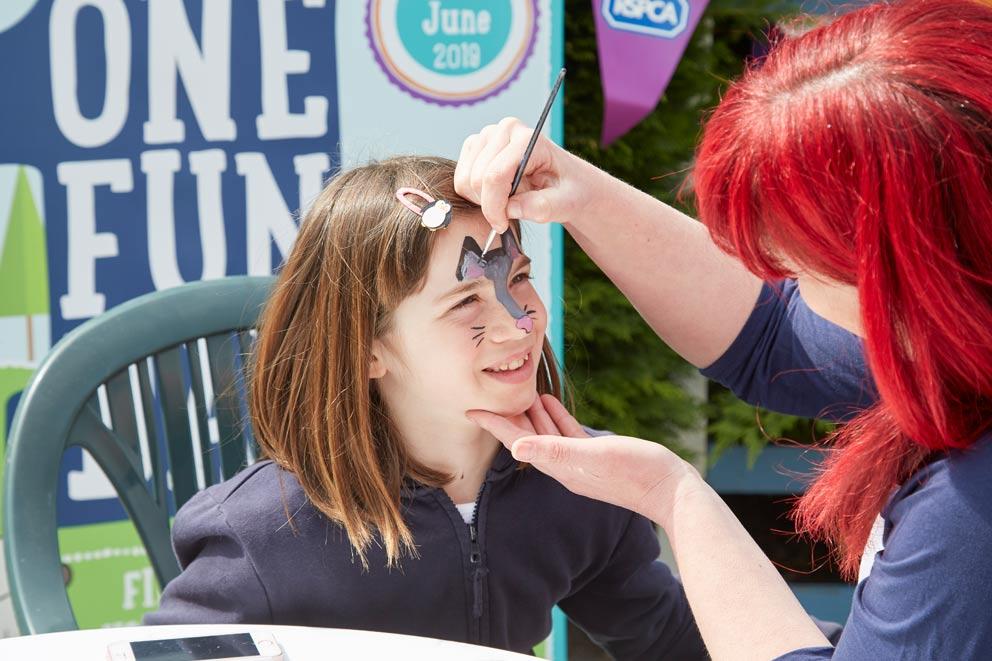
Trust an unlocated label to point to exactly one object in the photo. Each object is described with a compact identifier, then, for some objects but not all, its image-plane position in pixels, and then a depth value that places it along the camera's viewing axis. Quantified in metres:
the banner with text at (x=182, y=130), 2.22
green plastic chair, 1.83
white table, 1.61
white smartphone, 1.59
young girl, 1.82
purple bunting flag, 2.57
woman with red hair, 1.50
